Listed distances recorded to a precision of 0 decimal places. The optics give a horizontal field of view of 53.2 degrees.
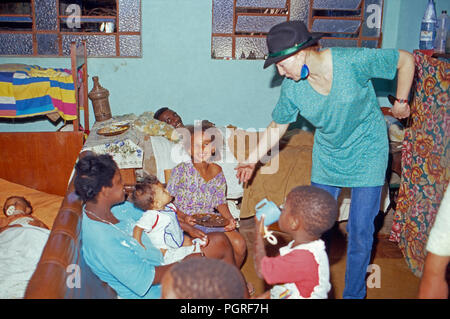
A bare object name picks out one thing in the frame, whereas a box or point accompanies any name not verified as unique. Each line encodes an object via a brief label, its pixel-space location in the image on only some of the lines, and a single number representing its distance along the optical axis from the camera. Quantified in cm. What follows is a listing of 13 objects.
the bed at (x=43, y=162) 318
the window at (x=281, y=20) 439
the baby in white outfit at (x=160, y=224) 226
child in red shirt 160
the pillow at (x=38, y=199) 316
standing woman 210
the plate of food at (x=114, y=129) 361
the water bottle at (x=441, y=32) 361
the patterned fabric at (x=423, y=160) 281
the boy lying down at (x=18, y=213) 284
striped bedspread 349
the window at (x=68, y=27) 418
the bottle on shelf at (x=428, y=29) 389
